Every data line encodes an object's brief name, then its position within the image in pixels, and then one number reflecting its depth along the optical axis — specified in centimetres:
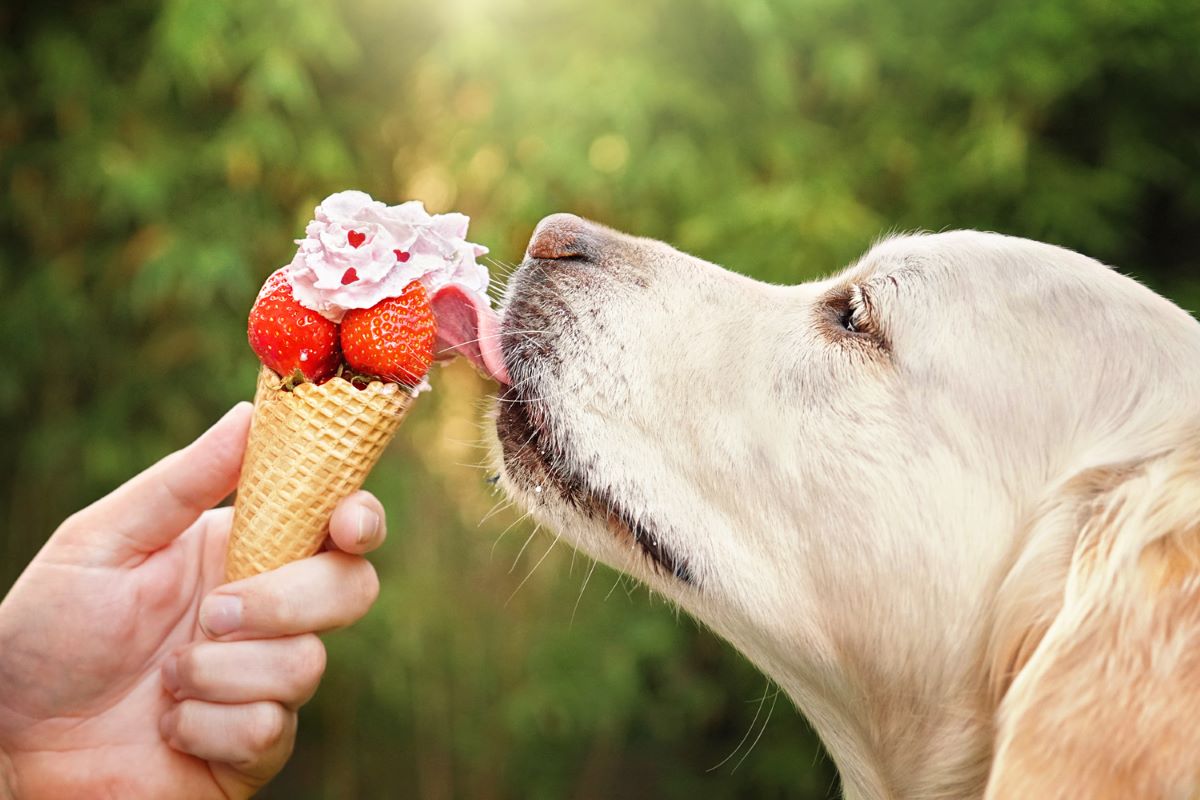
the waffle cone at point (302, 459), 77
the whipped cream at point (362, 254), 75
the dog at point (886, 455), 74
